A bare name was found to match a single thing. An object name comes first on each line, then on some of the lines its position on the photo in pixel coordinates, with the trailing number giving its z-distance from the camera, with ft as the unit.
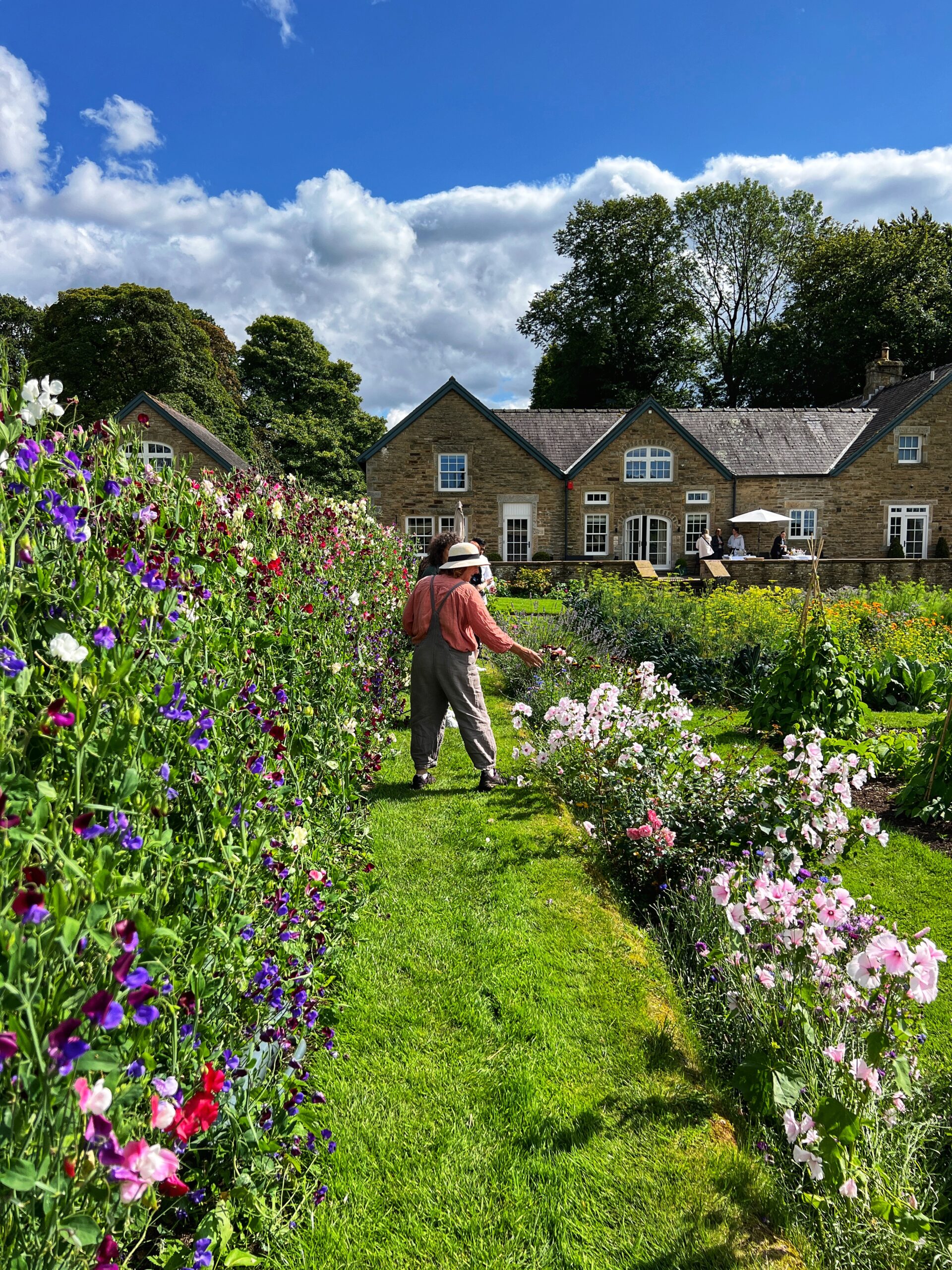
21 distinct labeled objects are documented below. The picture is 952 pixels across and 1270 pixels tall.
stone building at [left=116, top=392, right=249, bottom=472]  88.99
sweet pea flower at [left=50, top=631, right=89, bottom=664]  4.07
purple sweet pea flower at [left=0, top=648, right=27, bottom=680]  4.36
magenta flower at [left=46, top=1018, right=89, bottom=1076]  3.39
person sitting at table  83.10
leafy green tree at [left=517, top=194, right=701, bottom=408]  142.61
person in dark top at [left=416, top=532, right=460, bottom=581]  19.45
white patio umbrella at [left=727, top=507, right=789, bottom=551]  89.25
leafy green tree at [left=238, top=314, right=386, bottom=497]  131.13
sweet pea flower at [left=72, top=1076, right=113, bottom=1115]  3.58
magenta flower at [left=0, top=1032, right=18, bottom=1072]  3.21
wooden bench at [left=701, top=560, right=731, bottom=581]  67.36
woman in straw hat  18.26
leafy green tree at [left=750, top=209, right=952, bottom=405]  124.26
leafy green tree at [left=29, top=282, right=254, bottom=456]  118.62
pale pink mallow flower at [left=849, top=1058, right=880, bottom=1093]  7.20
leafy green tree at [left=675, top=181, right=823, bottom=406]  151.33
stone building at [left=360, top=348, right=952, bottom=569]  89.56
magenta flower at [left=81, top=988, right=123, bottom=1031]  3.53
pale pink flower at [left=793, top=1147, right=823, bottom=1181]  6.93
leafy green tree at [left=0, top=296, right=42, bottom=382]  143.13
